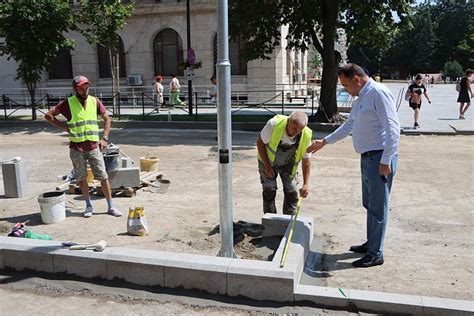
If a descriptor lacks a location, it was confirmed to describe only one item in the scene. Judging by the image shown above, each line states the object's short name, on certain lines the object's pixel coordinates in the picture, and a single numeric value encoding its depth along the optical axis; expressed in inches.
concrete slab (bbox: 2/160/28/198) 312.2
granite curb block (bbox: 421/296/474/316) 155.4
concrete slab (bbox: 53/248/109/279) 187.2
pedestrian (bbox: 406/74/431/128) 610.5
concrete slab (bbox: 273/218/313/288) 174.2
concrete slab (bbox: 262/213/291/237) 217.6
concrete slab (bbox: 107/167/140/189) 311.1
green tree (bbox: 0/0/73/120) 681.6
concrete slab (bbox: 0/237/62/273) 193.6
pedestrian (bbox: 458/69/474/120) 685.3
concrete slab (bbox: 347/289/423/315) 158.7
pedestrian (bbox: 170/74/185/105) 919.0
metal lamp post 179.8
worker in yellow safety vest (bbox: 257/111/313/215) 206.4
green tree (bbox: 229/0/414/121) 616.1
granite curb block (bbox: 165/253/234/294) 174.1
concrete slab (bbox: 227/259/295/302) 166.7
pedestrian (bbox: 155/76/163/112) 910.5
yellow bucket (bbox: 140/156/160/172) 371.9
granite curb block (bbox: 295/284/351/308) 165.0
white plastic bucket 253.4
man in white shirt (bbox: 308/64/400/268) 178.9
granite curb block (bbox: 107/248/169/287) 180.4
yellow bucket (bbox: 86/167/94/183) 324.7
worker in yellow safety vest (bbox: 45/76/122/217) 256.7
